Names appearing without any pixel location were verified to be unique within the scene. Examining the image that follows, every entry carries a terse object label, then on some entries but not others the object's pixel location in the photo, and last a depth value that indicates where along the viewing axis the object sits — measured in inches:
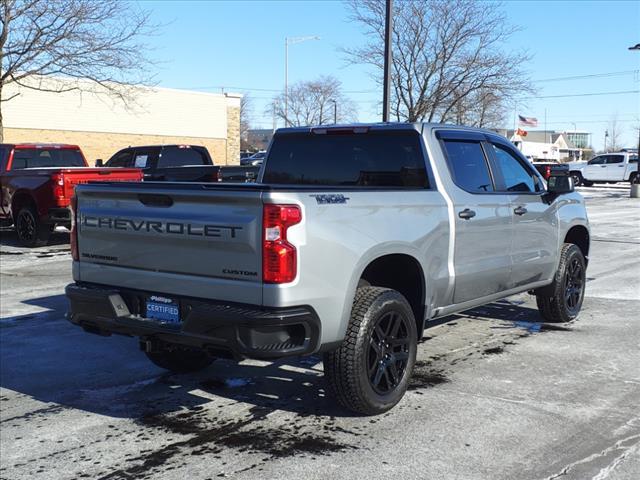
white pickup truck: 1598.2
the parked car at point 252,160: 1919.3
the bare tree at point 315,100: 3154.5
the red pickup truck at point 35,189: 501.7
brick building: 1423.5
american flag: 2613.7
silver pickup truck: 156.9
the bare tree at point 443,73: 1129.4
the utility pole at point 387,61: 605.9
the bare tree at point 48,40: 758.5
